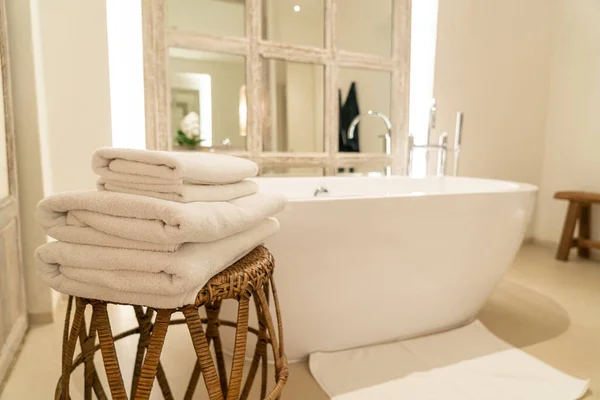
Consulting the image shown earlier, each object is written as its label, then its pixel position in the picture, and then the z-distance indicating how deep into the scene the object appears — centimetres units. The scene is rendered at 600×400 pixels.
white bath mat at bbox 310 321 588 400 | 125
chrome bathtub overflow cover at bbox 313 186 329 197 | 219
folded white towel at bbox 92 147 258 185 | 65
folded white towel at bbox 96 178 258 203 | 66
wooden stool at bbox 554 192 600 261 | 268
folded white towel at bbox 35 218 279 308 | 60
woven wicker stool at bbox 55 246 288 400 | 62
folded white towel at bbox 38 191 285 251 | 60
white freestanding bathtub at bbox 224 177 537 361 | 129
